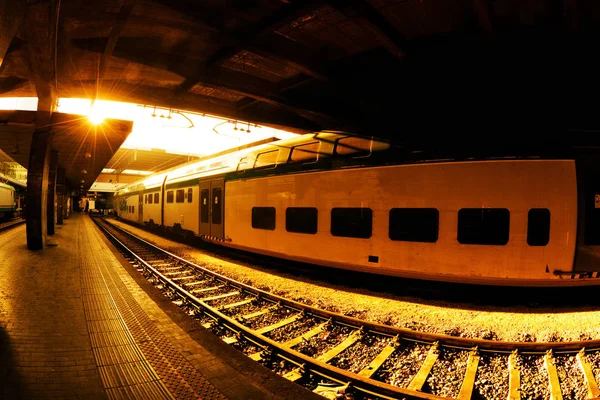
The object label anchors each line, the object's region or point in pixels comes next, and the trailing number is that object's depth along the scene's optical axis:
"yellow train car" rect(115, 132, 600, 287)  5.41
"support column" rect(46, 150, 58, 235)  14.05
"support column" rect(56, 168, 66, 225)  22.48
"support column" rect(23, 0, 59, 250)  7.75
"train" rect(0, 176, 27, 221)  22.92
